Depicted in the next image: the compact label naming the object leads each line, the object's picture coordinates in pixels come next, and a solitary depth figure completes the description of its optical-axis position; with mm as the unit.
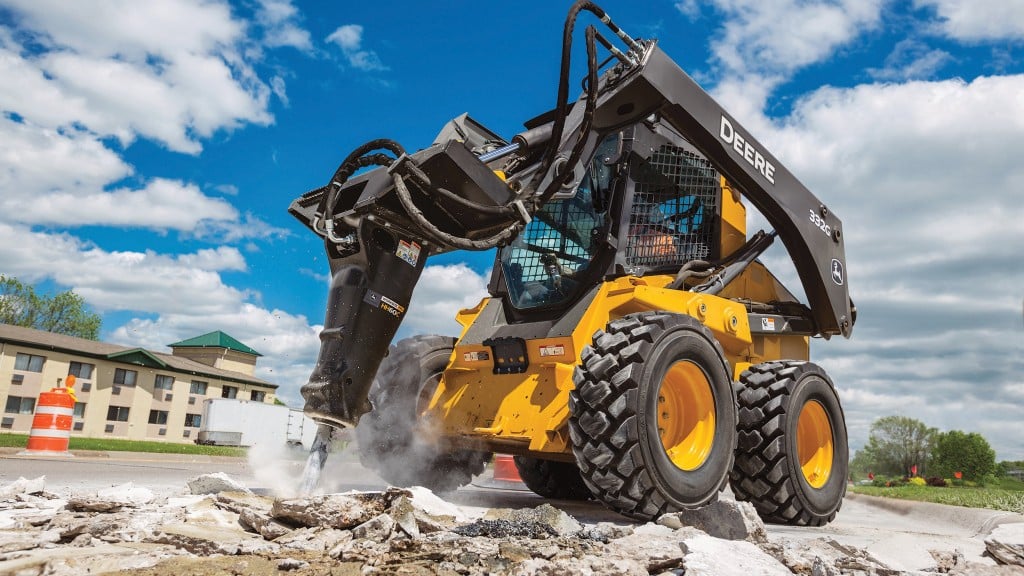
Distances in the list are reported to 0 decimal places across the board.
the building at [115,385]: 34312
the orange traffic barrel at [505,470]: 12203
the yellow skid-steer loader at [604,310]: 4207
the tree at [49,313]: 46875
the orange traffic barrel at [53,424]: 10531
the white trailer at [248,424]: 35419
